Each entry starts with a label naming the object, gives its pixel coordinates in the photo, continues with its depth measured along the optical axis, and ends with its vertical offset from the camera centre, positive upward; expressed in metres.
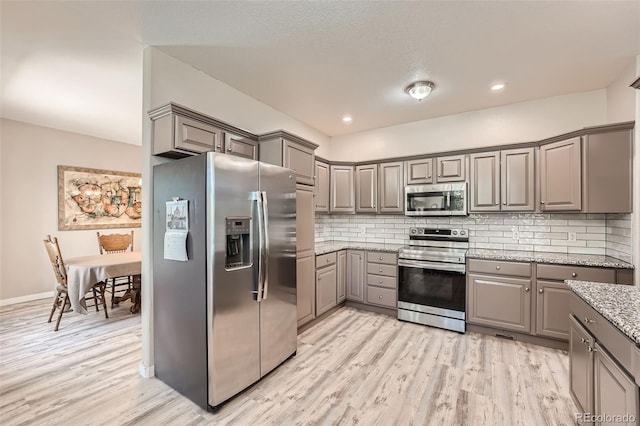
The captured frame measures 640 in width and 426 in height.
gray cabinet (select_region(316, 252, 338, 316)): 3.50 -0.92
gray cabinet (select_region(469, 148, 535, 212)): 3.22 +0.40
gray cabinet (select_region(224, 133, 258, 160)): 2.72 +0.69
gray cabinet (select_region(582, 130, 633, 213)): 2.57 +0.40
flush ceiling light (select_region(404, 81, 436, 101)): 2.98 +1.36
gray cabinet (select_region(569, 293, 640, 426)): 1.15 -0.77
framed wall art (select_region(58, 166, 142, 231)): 4.77 +0.25
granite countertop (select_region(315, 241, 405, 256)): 3.76 -0.49
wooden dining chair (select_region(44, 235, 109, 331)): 3.50 -0.79
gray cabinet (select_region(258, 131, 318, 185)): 2.93 +0.66
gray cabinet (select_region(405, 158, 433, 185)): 3.82 +0.59
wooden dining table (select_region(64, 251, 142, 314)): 3.33 -0.75
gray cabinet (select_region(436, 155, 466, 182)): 3.61 +0.60
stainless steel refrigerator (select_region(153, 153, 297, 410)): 1.95 -0.52
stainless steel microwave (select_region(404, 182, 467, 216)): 3.57 +0.18
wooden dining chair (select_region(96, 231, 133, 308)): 4.65 -0.53
